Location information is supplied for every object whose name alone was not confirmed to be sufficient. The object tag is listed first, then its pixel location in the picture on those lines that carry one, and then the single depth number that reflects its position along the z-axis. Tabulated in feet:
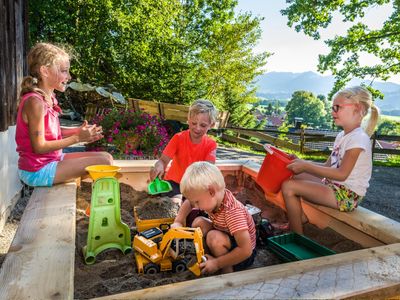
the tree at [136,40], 32.65
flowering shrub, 15.98
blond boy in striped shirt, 5.27
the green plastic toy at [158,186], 7.71
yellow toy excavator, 5.65
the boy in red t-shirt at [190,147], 7.95
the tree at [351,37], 32.17
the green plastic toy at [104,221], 6.15
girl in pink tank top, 6.75
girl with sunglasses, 6.61
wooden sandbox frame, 3.59
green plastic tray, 6.33
